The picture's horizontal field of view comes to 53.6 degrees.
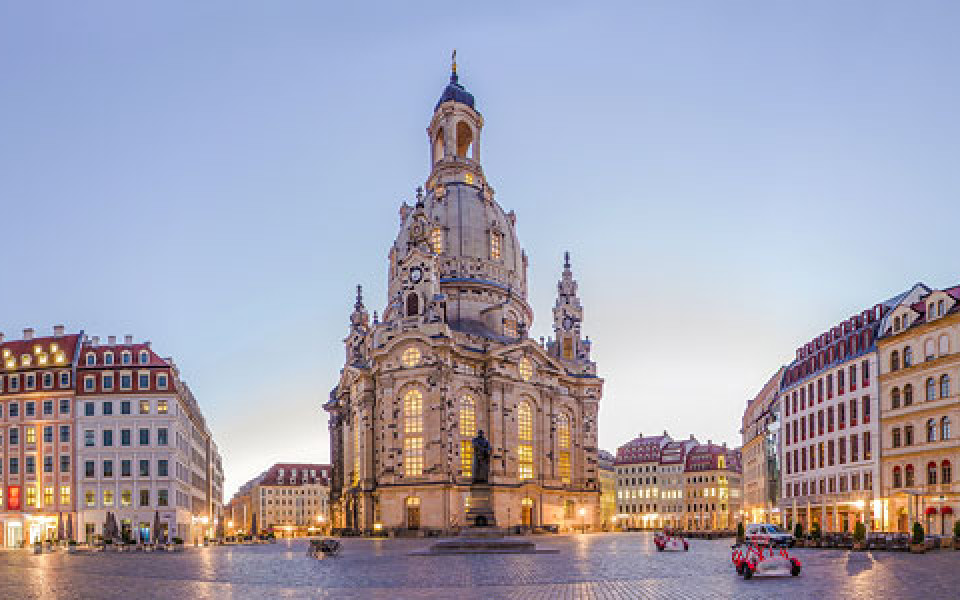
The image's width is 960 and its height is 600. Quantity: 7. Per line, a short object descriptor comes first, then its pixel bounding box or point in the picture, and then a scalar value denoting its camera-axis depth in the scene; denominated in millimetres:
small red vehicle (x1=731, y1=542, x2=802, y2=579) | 28656
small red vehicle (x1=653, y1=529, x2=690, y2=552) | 53281
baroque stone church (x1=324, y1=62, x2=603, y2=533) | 98500
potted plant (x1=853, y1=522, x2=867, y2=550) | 51500
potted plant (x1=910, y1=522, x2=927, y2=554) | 46281
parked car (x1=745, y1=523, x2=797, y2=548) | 57312
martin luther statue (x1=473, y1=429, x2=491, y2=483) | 60719
